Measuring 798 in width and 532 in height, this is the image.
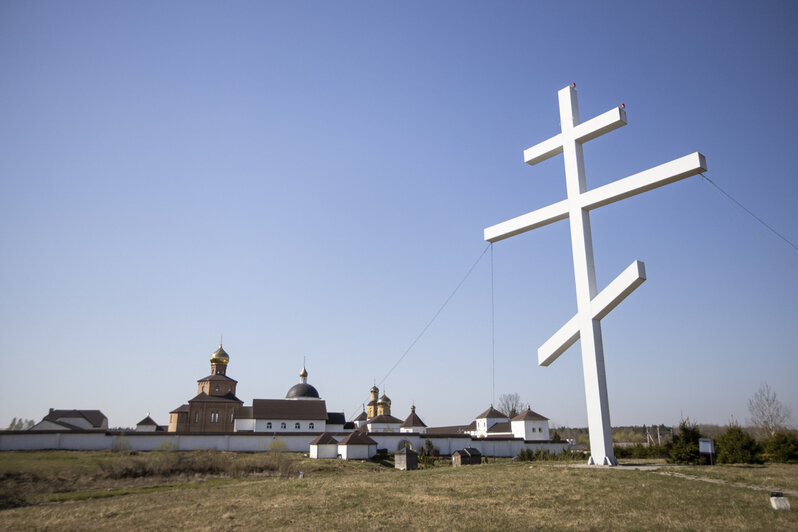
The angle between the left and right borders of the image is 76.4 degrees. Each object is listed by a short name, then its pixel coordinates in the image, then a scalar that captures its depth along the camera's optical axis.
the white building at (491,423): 56.91
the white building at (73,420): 54.76
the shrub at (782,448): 22.23
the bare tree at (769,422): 45.29
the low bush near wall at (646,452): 29.97
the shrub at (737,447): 20.75
